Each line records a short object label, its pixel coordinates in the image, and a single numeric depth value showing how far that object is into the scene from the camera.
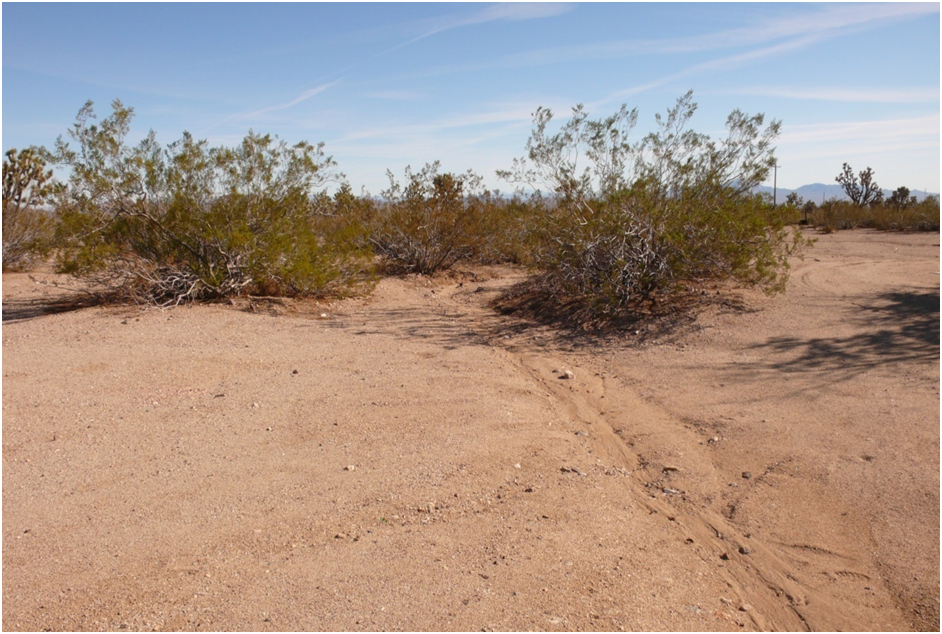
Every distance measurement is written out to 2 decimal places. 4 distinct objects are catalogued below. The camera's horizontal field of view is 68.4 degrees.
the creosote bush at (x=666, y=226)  9.50
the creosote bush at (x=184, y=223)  10.99
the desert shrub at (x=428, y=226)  16.61
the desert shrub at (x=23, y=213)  16.98
